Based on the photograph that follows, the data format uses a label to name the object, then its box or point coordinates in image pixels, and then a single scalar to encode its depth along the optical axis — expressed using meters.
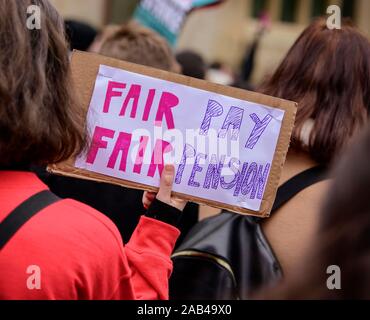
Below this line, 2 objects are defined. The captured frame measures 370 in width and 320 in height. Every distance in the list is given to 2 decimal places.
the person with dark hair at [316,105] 4.24
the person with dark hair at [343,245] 1.91
